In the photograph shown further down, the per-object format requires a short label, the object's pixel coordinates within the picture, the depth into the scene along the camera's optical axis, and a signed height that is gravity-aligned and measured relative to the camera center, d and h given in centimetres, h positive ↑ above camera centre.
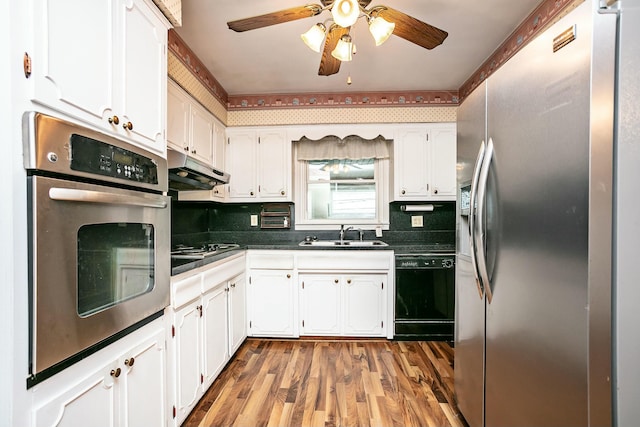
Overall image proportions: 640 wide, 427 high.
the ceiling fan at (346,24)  150 +98
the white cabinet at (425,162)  324 +50
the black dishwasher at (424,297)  295 -83
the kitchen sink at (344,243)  308 -35
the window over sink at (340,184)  356 +30
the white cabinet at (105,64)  87 +50
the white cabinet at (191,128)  218 +66
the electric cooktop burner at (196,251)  214 -33
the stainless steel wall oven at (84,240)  81 -10
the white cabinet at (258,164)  331 +48
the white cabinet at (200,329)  165 -77
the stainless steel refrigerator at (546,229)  81 -6
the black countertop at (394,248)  294 -37
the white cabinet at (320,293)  297 -80
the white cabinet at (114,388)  88 -60
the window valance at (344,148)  353 +70
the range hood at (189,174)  182 +24
